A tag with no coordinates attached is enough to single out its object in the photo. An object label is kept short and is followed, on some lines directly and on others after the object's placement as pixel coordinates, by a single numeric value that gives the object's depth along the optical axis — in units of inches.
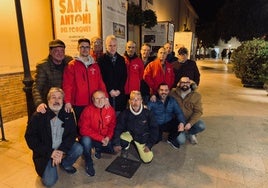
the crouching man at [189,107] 143.8
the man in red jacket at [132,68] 143.1
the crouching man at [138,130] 123.6
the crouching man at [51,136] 98.5
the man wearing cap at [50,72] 112.9
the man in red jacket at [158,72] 152.0
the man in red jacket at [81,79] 115.4
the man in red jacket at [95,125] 112.8
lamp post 117.0
